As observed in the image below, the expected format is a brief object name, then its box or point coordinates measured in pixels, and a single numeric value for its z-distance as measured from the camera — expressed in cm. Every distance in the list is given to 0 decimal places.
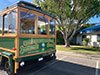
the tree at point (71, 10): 814
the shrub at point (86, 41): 1142
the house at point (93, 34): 1102
